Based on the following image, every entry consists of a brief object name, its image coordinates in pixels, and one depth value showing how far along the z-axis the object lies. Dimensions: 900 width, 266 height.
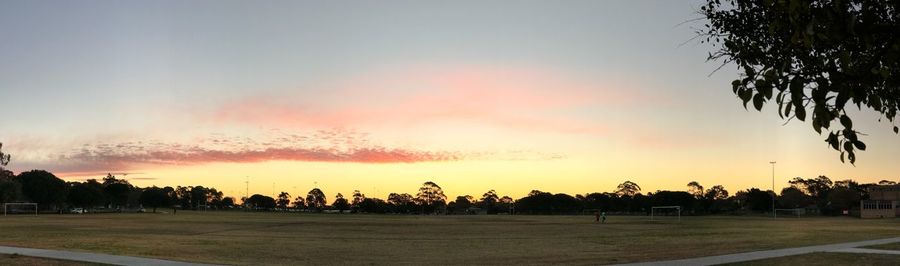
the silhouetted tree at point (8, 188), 122.57
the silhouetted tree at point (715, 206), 190.12
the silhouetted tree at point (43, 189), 165.75
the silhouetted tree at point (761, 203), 198.25
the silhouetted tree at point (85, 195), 177.00
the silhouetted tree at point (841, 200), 173.25
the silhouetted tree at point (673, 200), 197.96
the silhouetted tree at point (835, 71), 4.52
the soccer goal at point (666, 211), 181.98
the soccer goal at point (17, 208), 128.03
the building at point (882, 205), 129.01
